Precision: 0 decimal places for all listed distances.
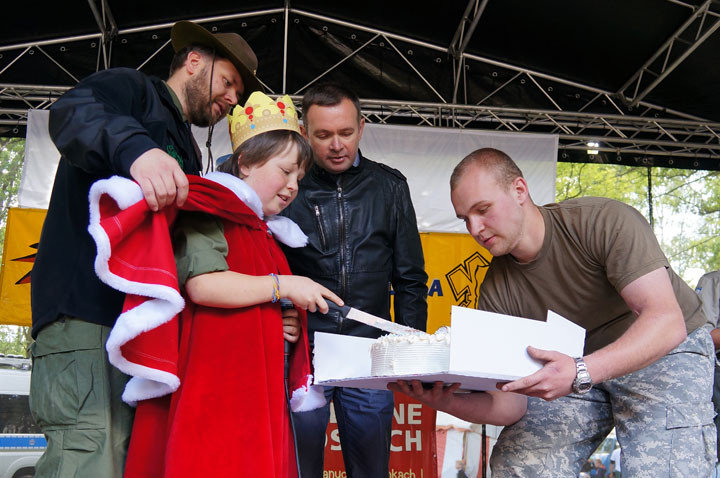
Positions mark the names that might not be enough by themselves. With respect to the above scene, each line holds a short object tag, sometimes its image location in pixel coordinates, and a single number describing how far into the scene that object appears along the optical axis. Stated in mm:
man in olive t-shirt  2008
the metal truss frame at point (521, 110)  5324
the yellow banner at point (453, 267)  5605
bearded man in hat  1425
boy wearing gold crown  1393
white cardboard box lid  1485
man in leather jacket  2412
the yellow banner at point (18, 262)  5191
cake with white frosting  1587
